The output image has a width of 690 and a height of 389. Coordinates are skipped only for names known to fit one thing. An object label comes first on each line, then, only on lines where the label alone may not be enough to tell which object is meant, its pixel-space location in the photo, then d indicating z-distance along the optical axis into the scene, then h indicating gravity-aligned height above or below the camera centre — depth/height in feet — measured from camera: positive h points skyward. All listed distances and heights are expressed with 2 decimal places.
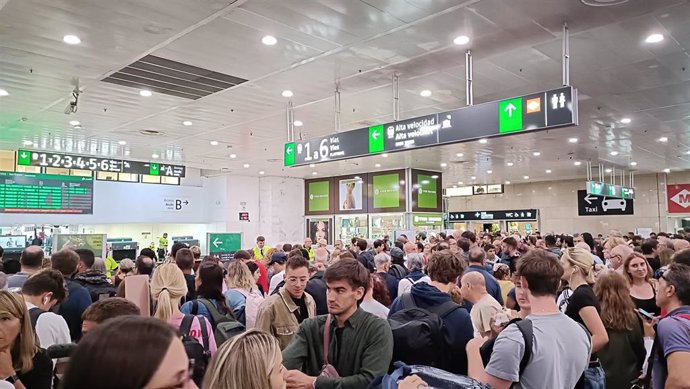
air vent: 23.22 +7.26
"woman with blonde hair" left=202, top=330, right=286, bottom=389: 5.22 -1.62
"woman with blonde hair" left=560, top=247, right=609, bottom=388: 8.51 -1.90
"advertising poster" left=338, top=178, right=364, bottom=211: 67.05 +3.22
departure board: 40.68 +2.22
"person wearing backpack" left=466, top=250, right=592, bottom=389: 7.34 -2.04
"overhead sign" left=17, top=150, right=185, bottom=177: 37.37 +4.59
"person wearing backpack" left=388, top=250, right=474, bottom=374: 8.23 -2.03
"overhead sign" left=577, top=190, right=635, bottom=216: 76.28 +1.77
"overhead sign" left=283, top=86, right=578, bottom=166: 18.83 +4.11
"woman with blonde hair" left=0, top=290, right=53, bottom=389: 7.50 -2.07
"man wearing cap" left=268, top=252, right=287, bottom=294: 20.33 -1.86
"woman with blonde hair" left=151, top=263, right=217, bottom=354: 10.48 -1.93
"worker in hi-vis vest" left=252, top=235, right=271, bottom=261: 42.36 -2.86
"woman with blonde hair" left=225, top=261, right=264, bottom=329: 13.91 -2.31
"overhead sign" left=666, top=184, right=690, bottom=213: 71.77 +2.74
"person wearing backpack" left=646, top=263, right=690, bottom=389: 7.93 -1.99
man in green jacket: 7.42 -2.00
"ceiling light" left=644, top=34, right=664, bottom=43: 20.29 +7.54
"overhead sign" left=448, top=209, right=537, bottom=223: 84.94 +0.35
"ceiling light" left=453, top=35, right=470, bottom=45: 20.13 +7.47
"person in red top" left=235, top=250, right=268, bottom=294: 23.24 -2.75
